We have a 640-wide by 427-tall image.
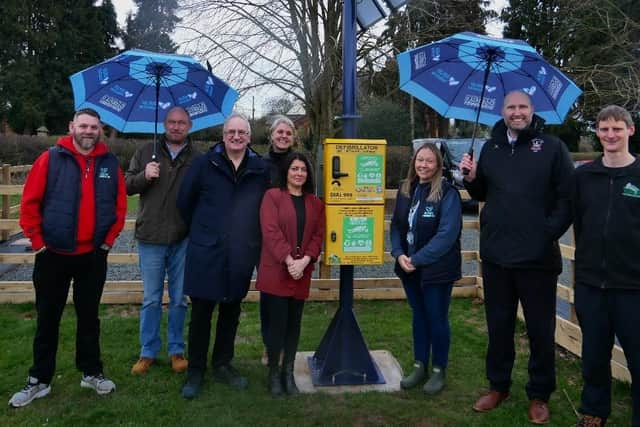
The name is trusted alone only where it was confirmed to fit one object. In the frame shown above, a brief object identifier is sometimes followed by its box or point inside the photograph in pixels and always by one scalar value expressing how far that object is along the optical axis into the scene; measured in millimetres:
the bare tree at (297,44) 10992
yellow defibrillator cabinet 3904
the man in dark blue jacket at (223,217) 3654
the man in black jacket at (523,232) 3330
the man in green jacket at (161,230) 4066
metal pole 4008
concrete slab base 3982
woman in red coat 3609
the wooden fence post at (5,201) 9344
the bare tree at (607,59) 12562
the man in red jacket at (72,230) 3496
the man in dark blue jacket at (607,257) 2947
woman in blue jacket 3703
